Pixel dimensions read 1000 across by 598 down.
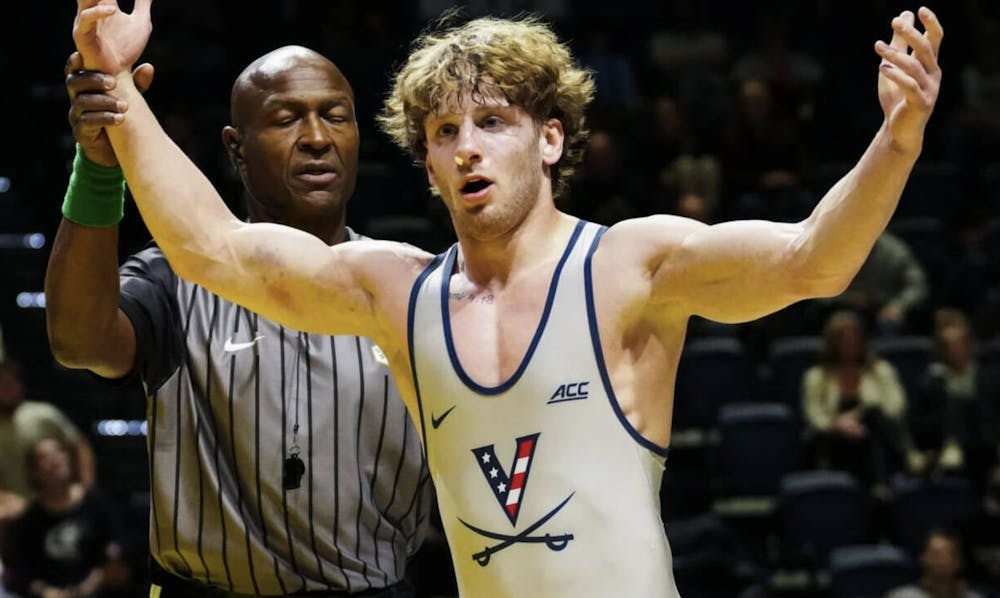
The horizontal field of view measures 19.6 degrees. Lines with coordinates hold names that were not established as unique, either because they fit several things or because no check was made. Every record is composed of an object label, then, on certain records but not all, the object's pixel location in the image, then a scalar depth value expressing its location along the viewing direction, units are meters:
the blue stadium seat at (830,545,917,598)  14.79
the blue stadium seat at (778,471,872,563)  15.57
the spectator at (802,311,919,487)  16.38
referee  6.62
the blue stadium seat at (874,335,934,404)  17.53
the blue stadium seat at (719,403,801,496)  16.10
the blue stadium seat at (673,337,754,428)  16.89
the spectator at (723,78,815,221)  19.90
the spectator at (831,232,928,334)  18.48
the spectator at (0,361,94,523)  15.82
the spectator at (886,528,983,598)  14.68
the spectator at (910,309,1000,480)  16.65
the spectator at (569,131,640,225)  18.33
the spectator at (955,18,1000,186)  21.78
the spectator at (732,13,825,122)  21.07
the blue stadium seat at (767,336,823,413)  17.35
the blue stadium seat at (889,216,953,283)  19.83
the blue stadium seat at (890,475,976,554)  15.87
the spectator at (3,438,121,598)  14.83
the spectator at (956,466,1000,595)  15.30
